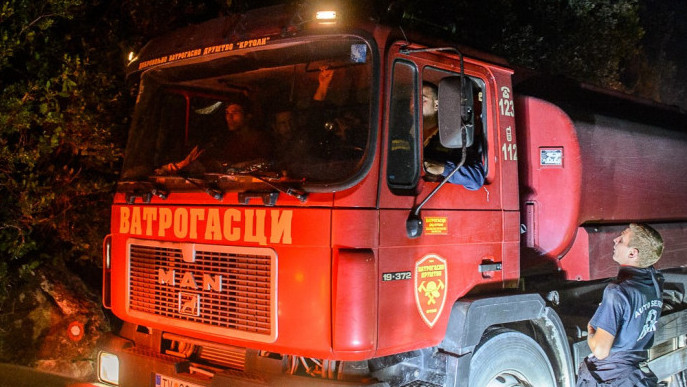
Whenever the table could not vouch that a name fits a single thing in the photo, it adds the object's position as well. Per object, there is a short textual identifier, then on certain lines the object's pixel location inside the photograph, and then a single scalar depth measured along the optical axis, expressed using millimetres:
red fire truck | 3057
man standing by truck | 3477
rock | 5836
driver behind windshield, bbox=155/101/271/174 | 3410
